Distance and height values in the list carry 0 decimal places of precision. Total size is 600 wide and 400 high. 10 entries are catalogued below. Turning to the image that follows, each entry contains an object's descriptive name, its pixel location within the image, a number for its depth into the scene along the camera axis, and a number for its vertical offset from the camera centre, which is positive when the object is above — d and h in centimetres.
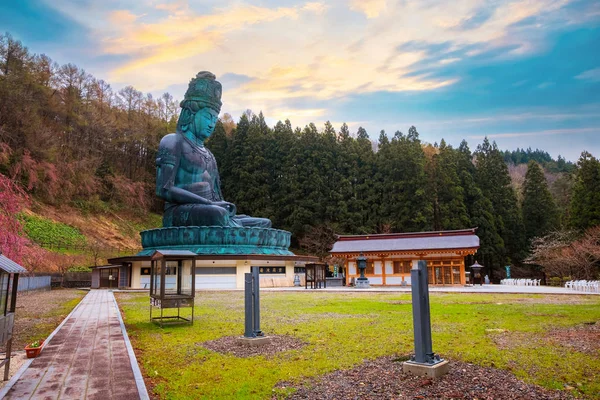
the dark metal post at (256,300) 717 -64
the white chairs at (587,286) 1827 -118
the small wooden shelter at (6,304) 520 -51
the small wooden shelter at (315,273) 2384 -65
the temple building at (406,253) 2559 +50
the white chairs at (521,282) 2712 -143
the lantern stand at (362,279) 2421 -99
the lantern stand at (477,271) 2740 -71
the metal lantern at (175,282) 936 -44
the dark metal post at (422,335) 498 -89
